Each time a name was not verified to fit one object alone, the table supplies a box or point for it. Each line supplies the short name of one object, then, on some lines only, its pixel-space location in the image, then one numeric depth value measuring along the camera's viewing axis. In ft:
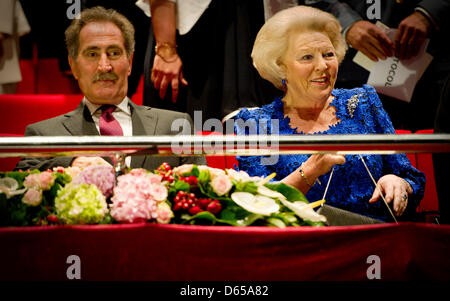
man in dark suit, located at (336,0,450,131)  17.11
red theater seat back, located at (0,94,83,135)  16.82
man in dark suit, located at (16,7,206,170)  15.79
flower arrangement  13.48
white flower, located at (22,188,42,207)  13.85
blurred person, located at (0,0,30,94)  17.57
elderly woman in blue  15.44
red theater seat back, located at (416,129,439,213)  16.41
